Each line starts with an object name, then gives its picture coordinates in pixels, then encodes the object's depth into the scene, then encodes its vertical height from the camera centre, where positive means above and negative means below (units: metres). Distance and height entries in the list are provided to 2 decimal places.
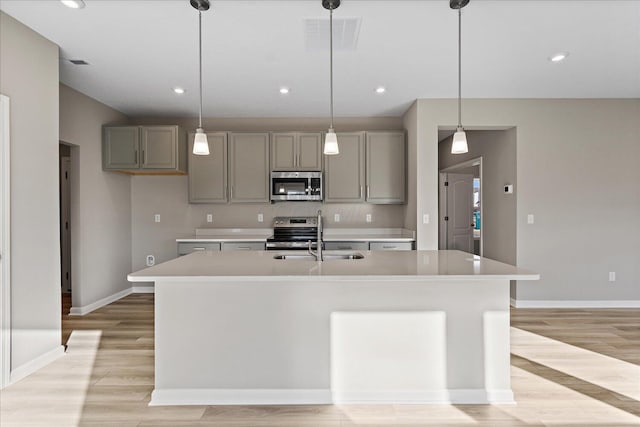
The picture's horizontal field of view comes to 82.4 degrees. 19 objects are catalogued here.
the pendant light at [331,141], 2.55 +0.50
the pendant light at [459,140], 2.50 +0.51
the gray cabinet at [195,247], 4.57 -0.43
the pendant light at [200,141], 2.48 +0.50
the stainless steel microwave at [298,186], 4.84 +0.35
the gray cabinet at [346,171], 4.87 +0.55
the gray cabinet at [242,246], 4.58 -0.42
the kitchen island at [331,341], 2.26 -0.80
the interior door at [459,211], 7.26 +0.02
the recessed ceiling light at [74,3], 2.34 +1.36
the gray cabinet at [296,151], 4.89 +0.82
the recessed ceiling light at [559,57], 3.17 +1.37
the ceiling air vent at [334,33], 2.60 +1.35
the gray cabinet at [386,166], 4.85 +0.61
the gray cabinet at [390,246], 4.51 -0.42
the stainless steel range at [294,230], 4.79 -0.24
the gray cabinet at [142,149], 4.60 +0.82
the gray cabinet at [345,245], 4.54 -0.41
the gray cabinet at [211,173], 4.89 +0.53
